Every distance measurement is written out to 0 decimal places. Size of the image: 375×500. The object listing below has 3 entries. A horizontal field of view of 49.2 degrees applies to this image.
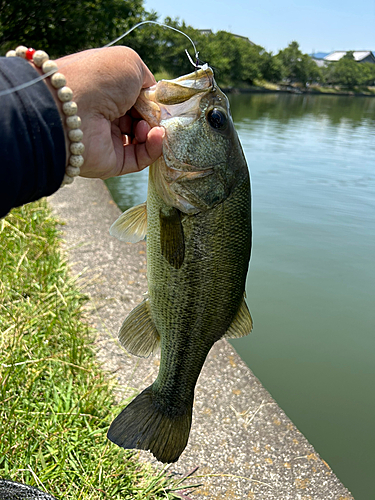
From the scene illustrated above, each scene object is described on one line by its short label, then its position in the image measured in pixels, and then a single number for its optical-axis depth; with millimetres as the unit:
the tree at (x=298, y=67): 96125
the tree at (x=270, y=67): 84938
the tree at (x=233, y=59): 63531
